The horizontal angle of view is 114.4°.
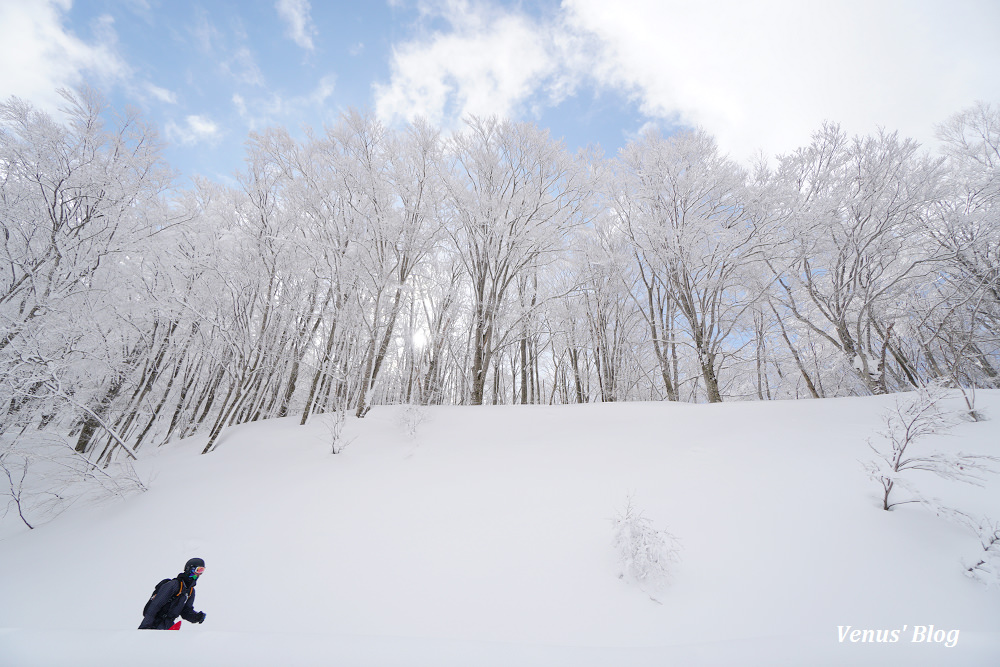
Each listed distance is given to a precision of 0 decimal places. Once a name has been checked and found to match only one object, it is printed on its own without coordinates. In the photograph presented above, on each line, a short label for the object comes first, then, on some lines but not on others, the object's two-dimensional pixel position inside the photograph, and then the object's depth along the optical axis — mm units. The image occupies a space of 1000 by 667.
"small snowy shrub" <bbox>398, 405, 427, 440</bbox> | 7516
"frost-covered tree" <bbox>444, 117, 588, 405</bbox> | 10359
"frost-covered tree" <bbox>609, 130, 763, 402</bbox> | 9797
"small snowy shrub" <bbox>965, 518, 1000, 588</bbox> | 2924
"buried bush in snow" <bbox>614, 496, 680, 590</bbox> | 3305
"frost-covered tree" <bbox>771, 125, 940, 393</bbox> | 9758
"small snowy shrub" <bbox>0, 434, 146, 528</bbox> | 5988
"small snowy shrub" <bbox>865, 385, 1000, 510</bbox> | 3771
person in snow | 2701
